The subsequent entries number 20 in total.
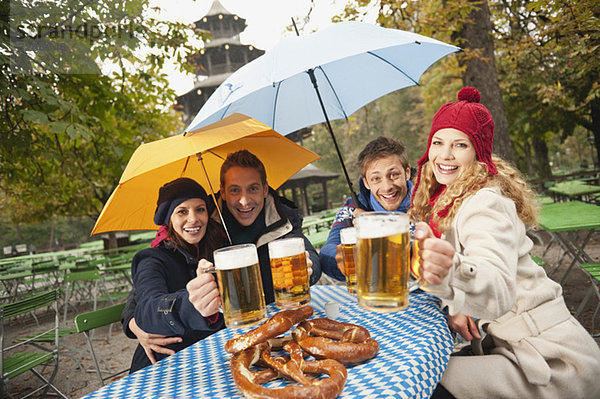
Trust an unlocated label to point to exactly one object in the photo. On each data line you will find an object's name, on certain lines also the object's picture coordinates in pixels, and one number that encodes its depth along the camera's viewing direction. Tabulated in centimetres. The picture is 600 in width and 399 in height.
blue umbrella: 185
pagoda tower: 2962
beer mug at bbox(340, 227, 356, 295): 152
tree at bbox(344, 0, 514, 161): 569
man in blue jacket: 260
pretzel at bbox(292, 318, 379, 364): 120
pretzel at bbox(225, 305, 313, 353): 129
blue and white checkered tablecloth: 109
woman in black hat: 195
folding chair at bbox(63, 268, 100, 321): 570
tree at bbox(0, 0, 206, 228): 354
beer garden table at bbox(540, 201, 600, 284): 336
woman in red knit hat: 116
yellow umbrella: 197
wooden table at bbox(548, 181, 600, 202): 838
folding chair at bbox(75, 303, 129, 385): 257
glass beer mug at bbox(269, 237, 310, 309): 145
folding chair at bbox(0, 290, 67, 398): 342
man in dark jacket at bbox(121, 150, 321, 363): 253
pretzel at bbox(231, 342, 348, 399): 99
